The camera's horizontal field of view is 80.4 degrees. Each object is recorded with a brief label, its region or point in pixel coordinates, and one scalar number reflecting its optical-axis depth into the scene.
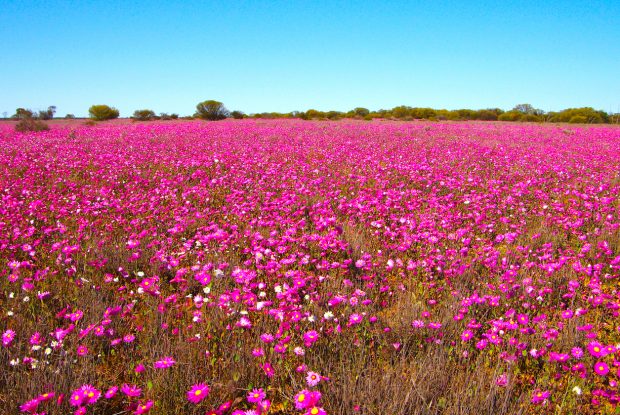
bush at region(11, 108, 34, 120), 35.56
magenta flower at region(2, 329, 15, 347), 2.56
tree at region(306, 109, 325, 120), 52.30
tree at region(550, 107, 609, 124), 47.38
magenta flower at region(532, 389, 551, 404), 2.19
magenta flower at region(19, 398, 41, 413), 1.95
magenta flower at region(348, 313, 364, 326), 2.90
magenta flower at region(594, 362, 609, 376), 2.38
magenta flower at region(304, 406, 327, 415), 1.95
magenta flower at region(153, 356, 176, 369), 2.33
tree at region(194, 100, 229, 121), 42.84
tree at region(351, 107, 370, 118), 59.09
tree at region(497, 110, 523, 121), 51.06
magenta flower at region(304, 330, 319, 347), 2.65
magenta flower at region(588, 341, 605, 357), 2.46
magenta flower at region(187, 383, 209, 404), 2.08
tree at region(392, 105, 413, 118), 55.34
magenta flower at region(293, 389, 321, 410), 2.03
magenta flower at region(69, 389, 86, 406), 2.06
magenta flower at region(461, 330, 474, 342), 2.75
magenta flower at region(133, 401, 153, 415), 2.03
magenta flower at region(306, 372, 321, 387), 2.24
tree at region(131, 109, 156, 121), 43.95
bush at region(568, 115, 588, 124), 45.81
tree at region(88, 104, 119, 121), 48.16
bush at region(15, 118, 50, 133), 22.23
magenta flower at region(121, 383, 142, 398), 2.16
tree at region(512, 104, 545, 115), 64.25
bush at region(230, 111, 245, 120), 47.03
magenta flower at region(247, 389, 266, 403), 2.17
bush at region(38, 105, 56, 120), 46.53
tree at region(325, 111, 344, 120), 52.81
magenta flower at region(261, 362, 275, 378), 2.40
